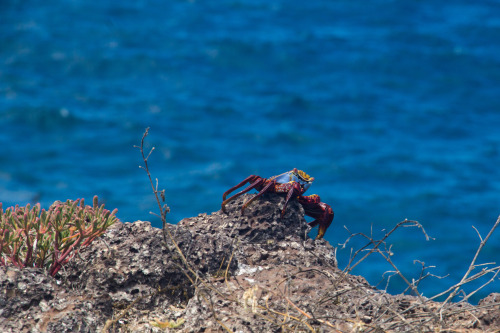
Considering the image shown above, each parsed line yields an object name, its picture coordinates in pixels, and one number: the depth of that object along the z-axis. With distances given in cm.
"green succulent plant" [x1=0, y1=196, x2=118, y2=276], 1121
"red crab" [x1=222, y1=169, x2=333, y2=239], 1255
